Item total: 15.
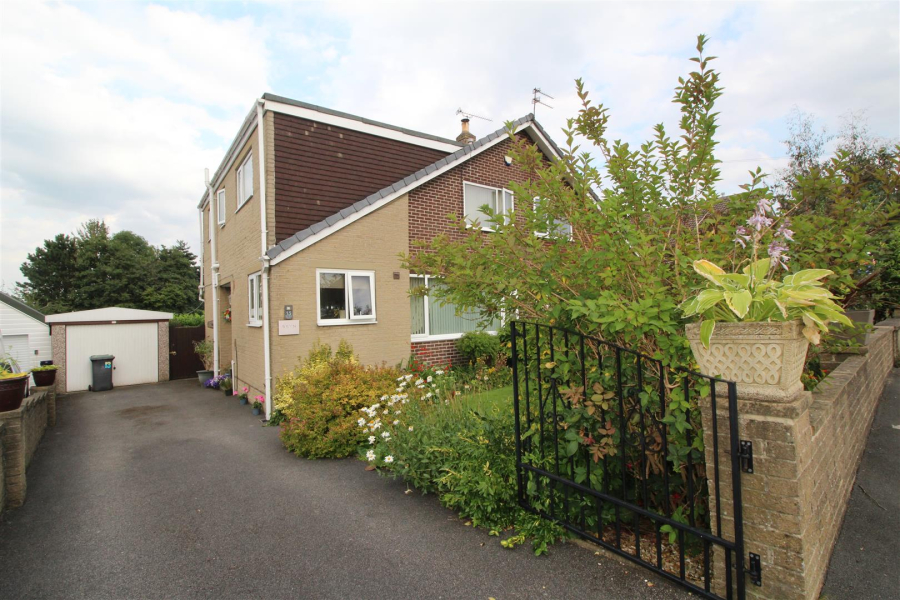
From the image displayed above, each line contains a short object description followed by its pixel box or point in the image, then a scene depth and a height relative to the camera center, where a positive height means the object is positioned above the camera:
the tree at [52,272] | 32.31 +3.83
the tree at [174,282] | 33.22 +3.04
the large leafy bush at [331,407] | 5.77 -1.23
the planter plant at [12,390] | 4.95 -0.72
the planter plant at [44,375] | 9.25 -1.05
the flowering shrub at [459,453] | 3.61 -1.33
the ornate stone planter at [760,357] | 2.17 -0.27
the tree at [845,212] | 2.75 +0.59
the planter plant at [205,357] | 12.95 -1.11
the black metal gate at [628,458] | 2.48 -1.03
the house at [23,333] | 11.84 -0.22
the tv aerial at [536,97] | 13.31 +6.43
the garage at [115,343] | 12.41 -0.60
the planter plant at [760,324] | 2.19 -0.10
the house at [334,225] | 8.29 +1.89
